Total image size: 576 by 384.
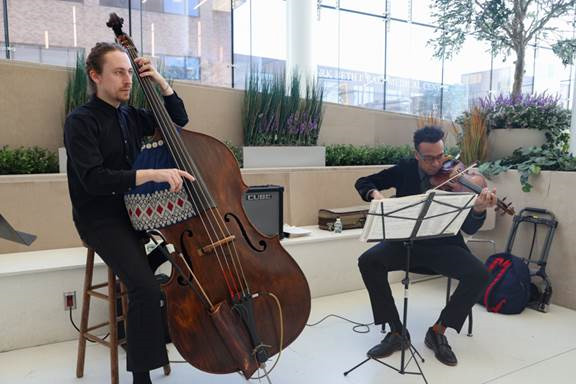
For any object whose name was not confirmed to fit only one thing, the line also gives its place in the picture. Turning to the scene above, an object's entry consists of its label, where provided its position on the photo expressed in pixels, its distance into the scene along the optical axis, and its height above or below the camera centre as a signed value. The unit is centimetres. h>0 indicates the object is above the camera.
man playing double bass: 166 -17
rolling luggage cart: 307 -76
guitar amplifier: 296 -46
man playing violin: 242 -67
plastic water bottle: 340 -66
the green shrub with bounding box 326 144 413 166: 422 -15
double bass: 166 -52
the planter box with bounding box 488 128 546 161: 383 +1
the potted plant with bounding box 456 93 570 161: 384 +15
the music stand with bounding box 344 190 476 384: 201 -36
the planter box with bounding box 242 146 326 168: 375 -17
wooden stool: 203 -85
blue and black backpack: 299 -96
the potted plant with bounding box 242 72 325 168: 395 +14
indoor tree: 502 +135
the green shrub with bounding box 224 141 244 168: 386 -13
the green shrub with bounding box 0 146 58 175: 284 -18
